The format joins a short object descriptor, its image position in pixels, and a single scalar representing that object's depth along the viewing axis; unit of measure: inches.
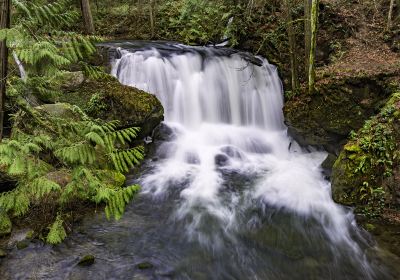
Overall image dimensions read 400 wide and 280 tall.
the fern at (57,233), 257.6
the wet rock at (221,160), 426.6
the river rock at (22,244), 250.8
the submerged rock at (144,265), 246.3
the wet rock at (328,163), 395.8
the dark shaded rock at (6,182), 266.7
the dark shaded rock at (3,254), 240.3
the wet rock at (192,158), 427.0
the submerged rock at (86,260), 241.3
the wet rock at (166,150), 433.7
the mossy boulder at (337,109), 409.7
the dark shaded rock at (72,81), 430.3
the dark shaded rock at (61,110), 362.0
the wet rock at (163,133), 459.5
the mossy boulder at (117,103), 412.8
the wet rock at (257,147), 467.8
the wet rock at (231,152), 445.7
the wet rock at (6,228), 256.9
